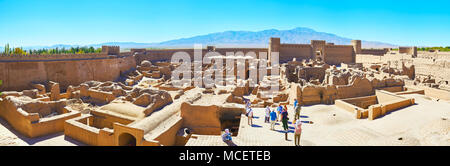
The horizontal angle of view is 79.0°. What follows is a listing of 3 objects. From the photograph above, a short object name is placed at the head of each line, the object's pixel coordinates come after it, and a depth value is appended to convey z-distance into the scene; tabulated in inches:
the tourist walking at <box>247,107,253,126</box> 455.8
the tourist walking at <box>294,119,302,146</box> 336.2
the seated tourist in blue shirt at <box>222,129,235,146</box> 372.9
